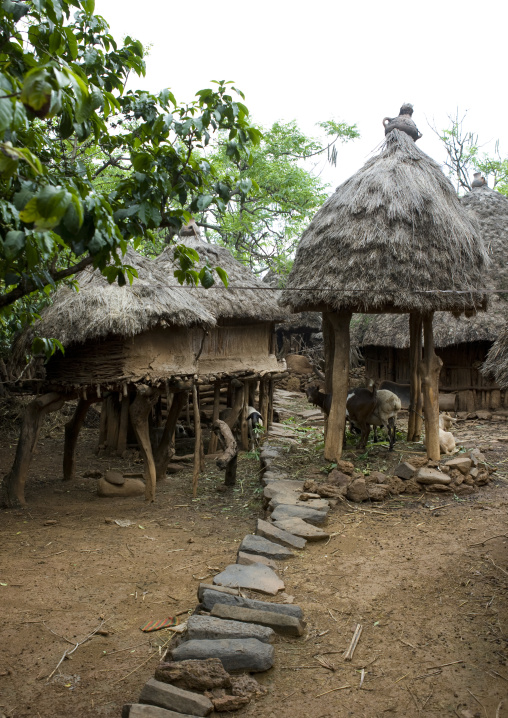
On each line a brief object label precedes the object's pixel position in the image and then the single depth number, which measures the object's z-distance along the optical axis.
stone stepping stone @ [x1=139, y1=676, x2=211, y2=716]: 2.79
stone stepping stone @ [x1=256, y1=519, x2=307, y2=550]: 5.30
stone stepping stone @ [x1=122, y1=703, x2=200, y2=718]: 2.69
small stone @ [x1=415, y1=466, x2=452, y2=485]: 6.95
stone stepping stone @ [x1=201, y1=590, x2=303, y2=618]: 3.83
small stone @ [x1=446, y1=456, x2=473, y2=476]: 7.34
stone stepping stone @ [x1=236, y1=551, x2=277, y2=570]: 4.78
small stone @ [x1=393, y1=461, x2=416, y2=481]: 7.26
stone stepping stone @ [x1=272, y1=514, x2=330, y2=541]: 5.48
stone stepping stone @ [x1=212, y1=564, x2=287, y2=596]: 4.25
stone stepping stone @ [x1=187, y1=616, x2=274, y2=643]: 3.45
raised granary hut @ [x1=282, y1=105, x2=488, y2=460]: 7.52
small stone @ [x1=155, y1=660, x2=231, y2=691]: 2.97
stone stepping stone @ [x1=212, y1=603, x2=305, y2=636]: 3.65
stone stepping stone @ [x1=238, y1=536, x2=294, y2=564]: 5.02
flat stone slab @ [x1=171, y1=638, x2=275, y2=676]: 3.22
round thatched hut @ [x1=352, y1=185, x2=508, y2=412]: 13.46
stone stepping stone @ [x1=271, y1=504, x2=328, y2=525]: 5.91
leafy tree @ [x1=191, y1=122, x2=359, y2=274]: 17.81
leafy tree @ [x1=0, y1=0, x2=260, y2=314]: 1.80
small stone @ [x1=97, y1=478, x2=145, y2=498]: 7.79
